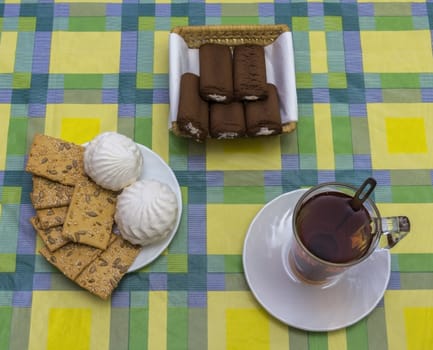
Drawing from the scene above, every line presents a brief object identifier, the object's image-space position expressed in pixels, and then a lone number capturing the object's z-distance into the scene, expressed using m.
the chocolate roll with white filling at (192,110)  0.90
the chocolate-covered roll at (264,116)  0.91
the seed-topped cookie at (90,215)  0.86
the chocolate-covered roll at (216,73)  0.91
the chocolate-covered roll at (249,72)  0.91
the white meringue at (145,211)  0.84
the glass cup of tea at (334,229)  0.75
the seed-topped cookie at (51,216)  0.88
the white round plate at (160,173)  0.91
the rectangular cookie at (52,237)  0.88
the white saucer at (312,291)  0.86
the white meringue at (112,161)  0.86
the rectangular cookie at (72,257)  0.87
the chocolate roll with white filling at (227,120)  0.91
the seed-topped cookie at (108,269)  0.86
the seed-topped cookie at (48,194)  0.89
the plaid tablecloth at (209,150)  0.90
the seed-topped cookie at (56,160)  0.90
